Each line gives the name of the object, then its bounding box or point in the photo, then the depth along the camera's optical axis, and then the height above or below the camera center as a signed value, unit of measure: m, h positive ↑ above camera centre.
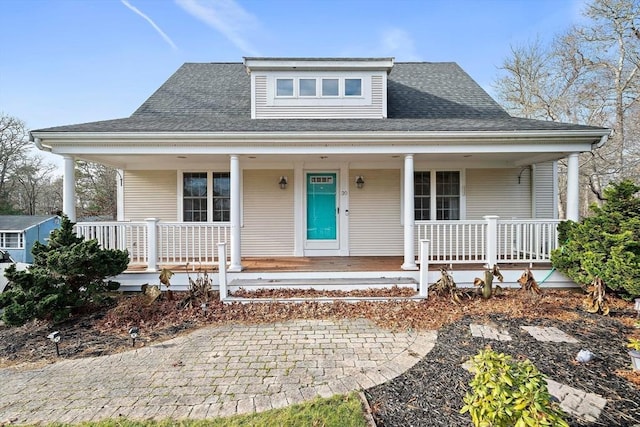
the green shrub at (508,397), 1.82 -1.13
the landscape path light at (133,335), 4.05 -1.61
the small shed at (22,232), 12.74 -0.85
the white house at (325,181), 8.00 +0.85
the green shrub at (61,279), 4.50 -1.04
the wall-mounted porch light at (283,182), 8.17 +0.79
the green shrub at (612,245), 5.16 -0.57
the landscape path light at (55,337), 3.84 -1.54
